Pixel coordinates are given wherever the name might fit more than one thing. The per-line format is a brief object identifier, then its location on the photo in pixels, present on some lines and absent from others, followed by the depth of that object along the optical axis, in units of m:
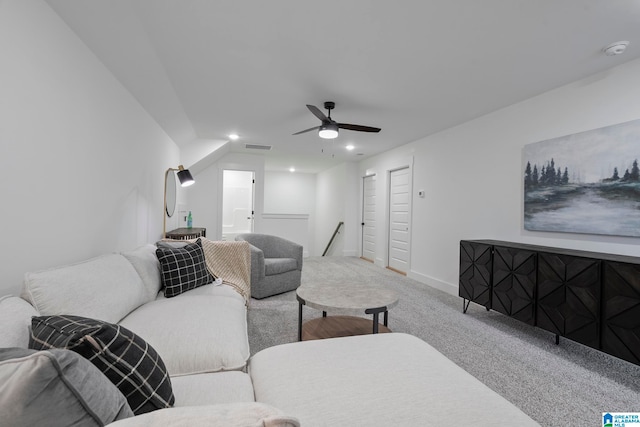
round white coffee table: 2.05
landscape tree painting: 2.35
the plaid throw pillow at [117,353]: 0.78
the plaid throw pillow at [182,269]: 2.28
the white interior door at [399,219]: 5.35
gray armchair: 3.62
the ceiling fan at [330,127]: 3.26
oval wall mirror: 4.15
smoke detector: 2.12
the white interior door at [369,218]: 6.61
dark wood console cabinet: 2.00
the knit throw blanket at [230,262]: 2.84
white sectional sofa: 0.87
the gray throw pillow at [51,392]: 0.50
